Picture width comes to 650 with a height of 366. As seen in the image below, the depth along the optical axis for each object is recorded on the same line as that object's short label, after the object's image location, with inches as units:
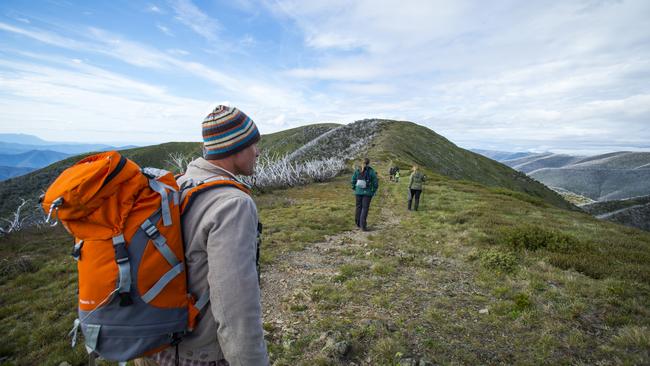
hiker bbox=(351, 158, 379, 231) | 494.6
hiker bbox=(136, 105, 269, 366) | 75.7
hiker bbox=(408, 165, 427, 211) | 644.1
